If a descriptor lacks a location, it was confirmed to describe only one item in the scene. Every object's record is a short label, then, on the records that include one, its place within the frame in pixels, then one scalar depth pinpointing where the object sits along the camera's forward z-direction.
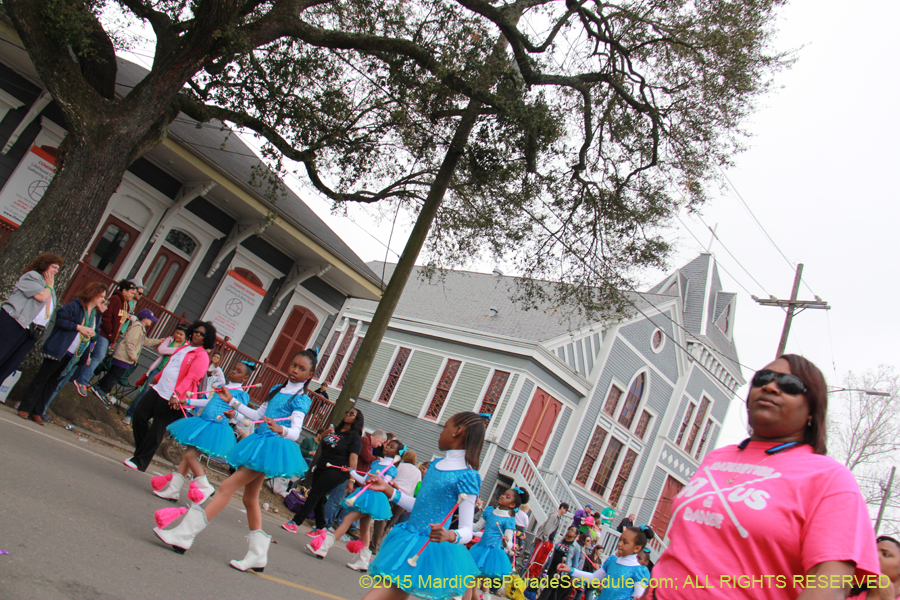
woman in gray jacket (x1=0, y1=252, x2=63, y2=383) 7.56
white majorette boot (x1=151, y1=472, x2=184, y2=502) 6.89
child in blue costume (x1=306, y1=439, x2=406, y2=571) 7.94
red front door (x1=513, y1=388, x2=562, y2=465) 23.81
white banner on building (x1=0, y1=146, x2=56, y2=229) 12.59
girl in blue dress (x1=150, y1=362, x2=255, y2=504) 6.05
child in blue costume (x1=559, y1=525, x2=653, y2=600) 7.82
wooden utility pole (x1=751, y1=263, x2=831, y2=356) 20.18
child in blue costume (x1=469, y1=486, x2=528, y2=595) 7.37
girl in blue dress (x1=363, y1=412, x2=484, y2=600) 3.80
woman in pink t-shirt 1.93
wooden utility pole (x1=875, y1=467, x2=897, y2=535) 39.91
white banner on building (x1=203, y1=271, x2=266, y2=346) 16.59
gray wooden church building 23.88
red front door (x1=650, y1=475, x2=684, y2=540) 29.89
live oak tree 9.11
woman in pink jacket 7.20
